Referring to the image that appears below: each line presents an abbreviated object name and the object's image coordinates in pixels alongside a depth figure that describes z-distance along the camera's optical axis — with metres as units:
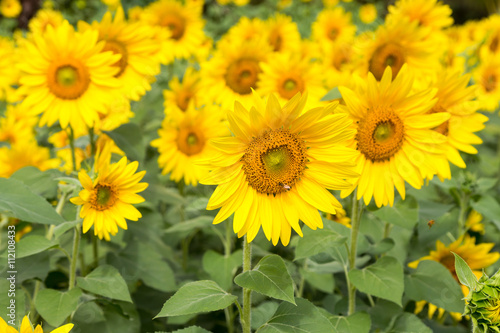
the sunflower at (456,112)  1.70
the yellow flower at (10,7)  6.74
